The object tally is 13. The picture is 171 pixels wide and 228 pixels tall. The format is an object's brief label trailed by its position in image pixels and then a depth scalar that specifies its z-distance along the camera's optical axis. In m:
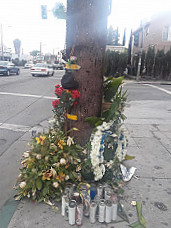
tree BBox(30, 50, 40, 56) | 106.74
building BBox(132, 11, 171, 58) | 26.23
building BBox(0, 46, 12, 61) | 63.38
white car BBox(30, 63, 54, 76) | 22.62
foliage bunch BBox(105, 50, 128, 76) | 27.11
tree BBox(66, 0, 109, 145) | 2.66
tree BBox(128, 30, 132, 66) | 27.94
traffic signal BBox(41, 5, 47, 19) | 16.58
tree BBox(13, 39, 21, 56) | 98.44
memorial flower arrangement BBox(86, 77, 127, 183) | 2.61
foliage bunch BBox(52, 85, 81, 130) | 2.74
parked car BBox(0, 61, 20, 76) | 20.92
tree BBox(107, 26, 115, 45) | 80.46
